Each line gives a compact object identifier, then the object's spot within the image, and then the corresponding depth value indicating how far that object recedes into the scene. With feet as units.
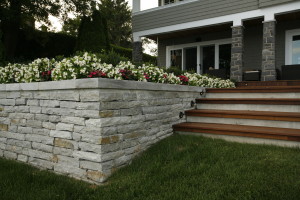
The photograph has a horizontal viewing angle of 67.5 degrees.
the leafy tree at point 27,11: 24.28
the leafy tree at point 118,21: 85.98
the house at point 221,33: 20.34
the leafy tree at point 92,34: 23.03
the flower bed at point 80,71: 8.71
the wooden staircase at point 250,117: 9.25
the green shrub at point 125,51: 39.48
